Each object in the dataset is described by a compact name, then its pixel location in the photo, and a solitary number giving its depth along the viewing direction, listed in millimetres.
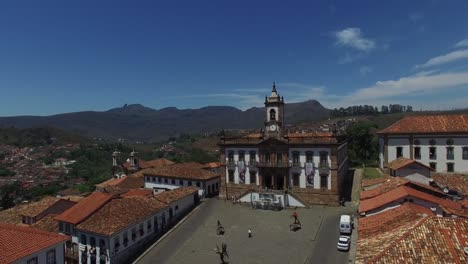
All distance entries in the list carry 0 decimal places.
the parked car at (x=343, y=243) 24938
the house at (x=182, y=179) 44659
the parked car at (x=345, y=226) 27953
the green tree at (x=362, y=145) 65438
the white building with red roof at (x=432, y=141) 44719
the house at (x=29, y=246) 17969
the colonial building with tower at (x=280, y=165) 38438
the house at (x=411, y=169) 36859
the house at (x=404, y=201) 24281
